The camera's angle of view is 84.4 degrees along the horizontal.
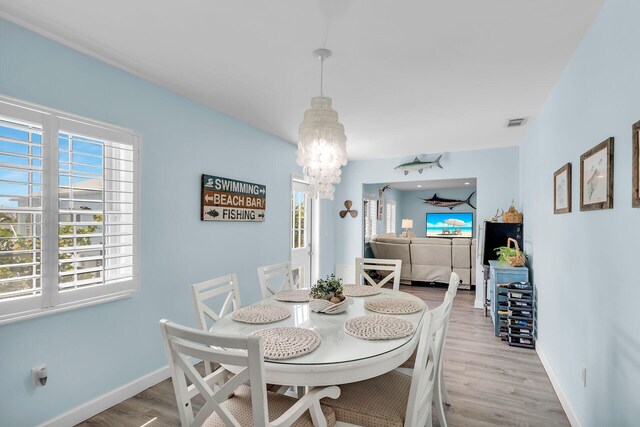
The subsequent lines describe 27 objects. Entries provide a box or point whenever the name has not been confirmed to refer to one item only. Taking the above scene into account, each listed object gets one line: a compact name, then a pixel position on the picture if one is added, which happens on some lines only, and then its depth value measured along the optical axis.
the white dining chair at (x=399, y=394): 1.48
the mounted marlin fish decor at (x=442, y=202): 11.33
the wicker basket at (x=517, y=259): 3.98
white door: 5.13
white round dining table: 1.42
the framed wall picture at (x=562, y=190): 2.36
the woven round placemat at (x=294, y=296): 2.47
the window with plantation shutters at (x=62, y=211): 1.96
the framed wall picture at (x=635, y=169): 1.35
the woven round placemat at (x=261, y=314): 2.02
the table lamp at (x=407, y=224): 10.51
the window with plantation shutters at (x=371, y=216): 9.08
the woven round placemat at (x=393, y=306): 2.21
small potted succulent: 2.14
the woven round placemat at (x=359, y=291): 2.69
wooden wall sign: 3.38
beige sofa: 6.73
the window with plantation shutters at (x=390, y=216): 10.73
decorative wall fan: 6.19
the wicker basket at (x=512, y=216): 4.48
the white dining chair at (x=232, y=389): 1.11
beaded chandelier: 2.26
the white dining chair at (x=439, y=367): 1.96
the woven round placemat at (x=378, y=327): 1.73
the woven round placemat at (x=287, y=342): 1.49
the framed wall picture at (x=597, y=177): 1.65
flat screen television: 11.42
